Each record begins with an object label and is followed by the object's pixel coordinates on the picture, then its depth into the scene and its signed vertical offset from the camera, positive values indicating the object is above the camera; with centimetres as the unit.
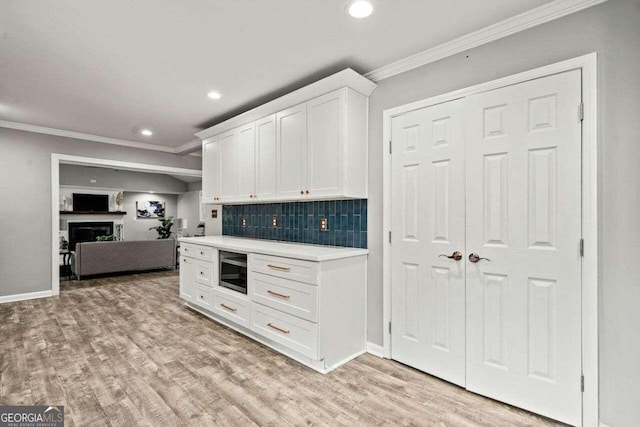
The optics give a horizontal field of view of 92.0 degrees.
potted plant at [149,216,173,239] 929 -48
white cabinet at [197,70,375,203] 269 +68
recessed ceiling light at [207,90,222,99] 334 +131
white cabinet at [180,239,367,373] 246 -82
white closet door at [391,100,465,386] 229 -22
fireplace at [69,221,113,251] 935 -55
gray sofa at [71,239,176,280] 611 -91
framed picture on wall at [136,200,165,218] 1078 +15
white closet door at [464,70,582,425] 185 -20
